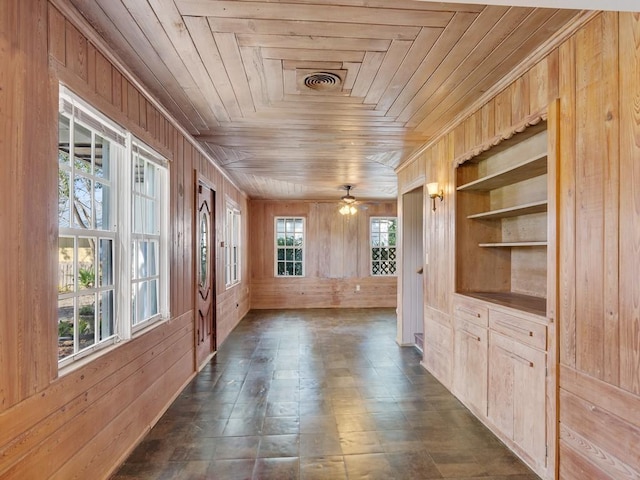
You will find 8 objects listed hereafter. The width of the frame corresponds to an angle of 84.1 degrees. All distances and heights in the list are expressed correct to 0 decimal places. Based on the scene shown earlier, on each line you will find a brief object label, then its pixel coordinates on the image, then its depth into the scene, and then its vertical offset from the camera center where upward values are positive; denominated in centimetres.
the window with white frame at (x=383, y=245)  859 -5
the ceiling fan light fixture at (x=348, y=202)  686 +82
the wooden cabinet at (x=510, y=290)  211 -41
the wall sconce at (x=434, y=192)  369 +54
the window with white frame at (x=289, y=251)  851 -17
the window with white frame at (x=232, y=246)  601 -3
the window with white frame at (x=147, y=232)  263 +10
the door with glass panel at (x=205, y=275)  405 -39
